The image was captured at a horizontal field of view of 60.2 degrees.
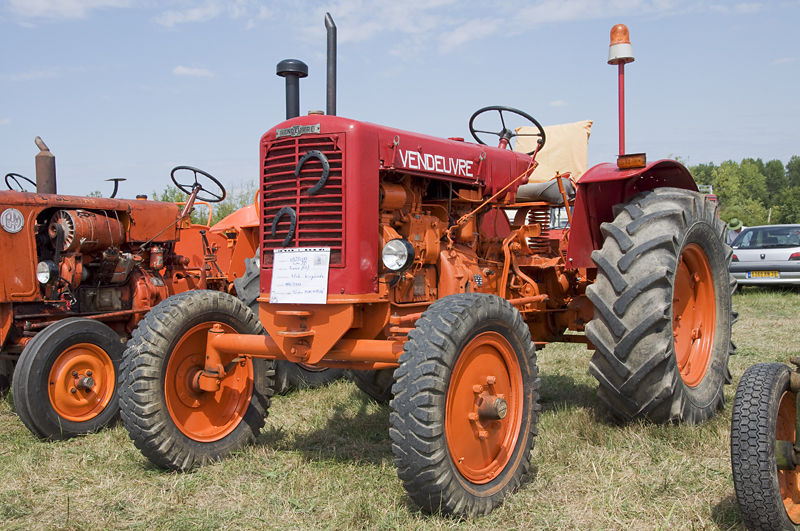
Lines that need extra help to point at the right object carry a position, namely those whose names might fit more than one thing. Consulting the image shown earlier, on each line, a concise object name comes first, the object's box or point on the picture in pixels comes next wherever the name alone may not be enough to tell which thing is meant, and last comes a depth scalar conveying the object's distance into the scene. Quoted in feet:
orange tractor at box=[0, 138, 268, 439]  15.87
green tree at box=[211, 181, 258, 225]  73.87
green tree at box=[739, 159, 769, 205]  281.33
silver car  38.11
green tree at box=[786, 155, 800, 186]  325.62
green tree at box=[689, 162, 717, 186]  270.44
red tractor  10.36
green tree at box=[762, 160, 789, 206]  321.40
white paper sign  11.51
